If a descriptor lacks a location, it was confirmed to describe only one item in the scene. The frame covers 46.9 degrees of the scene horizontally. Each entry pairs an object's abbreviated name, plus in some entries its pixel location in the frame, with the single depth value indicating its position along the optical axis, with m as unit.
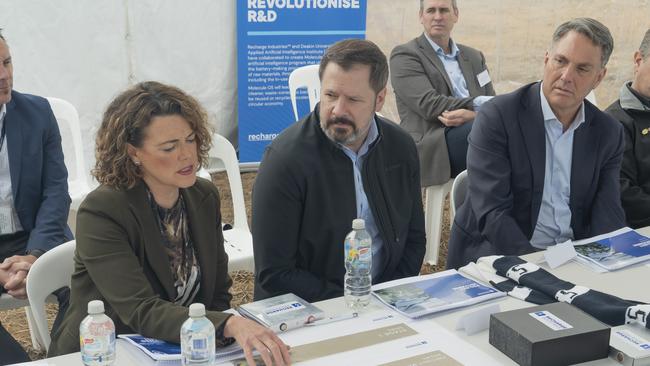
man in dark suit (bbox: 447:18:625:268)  2.89
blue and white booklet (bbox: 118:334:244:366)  1.81
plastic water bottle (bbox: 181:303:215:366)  1.74
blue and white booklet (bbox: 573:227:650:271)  2.52
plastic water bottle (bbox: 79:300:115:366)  1.73
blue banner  6.04
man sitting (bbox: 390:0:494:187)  4.39
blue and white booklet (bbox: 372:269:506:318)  2.12
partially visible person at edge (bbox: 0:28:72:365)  3.08
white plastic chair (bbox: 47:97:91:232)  4.04
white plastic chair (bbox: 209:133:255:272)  3.56
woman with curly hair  2.07
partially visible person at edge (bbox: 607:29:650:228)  3.44
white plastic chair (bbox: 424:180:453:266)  4.45
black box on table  1.79
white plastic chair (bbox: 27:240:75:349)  2.25
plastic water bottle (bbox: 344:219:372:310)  2.18
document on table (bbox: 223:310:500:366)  1.83
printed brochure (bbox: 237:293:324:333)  1.97
